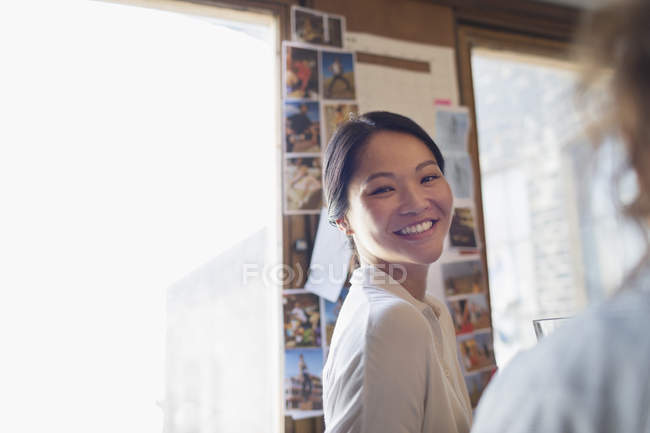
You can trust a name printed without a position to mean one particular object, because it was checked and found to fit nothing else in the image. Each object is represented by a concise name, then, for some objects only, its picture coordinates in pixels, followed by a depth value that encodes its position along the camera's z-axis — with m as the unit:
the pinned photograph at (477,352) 1.73
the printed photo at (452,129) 1.83
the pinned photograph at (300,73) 1.62
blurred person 0.32
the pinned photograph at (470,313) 1.74
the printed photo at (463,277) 1.75
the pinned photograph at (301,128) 1.59
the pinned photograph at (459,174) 1.83
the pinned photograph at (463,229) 1.80
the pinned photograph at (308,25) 1.65
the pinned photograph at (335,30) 1.69
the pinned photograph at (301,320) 1.51
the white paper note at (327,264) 1.51
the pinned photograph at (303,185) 1.57
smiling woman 0.63
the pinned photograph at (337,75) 1.65
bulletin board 1.52
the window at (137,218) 1.35
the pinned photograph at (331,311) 1.52
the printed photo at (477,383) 1.71
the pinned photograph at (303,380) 1.46
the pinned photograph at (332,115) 1.62
